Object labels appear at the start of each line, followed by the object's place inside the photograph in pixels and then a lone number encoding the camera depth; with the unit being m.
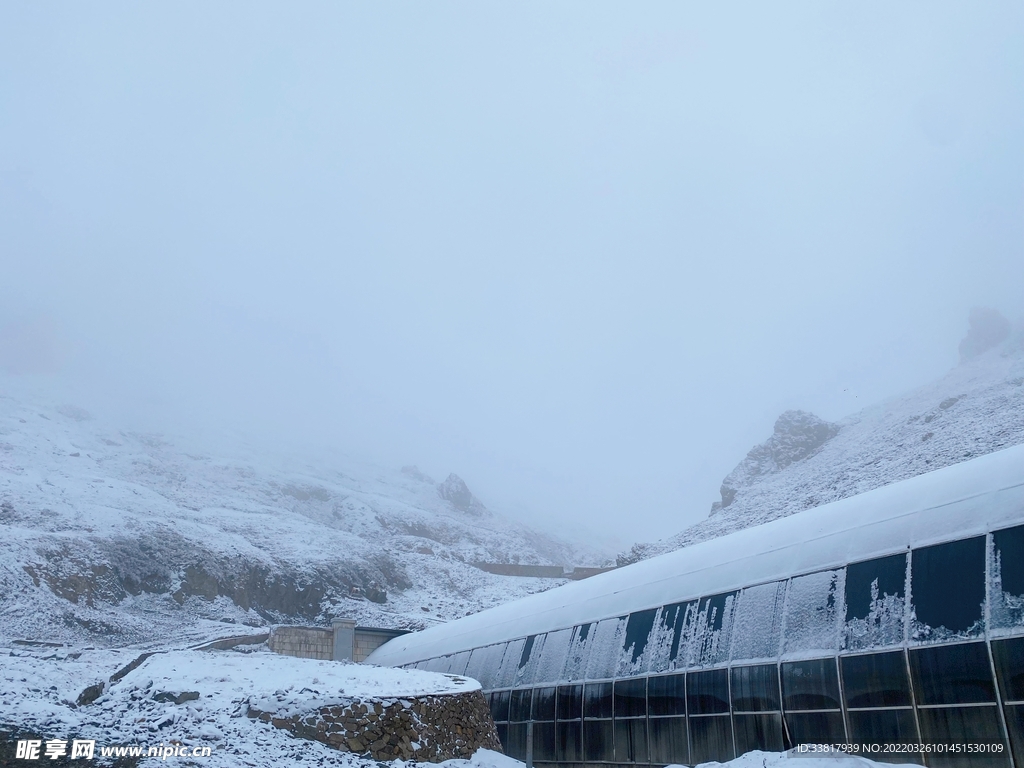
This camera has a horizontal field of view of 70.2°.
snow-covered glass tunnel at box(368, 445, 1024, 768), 13.47
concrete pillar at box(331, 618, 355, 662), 44.56
